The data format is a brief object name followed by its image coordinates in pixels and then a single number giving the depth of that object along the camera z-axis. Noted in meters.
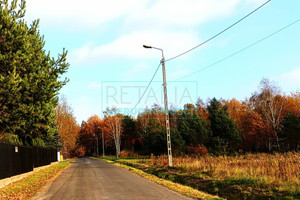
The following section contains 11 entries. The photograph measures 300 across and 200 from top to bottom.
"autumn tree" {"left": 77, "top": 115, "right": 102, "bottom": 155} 97.66
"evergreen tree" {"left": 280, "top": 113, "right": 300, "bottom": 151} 43.75
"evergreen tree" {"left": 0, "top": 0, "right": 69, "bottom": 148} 16.30
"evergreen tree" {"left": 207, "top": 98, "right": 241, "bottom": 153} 55.00
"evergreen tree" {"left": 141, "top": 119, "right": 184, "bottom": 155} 51.12
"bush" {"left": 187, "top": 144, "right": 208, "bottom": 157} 54.06
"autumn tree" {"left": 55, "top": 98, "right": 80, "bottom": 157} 56.16
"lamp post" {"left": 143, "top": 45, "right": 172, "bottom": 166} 19.72
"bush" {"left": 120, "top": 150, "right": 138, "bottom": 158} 60.59
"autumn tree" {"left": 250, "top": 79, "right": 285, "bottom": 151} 48.61
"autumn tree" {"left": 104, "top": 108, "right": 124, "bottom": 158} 70.81
